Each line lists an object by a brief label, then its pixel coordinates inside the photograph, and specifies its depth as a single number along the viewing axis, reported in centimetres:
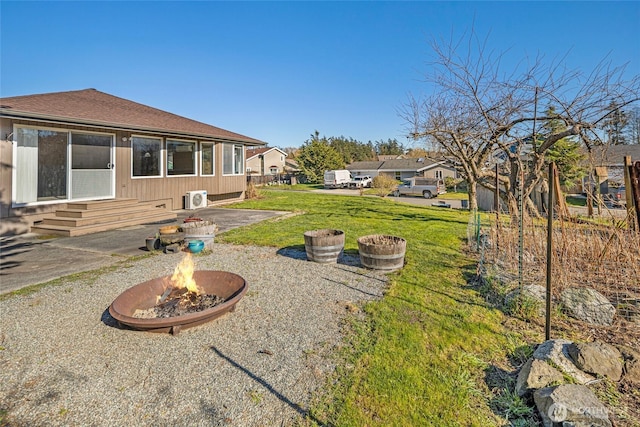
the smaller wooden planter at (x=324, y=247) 542
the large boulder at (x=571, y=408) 185
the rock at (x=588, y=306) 337
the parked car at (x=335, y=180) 3581
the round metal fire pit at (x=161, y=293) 294
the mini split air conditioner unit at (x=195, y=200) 1209
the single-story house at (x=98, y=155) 767
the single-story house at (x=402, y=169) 3772
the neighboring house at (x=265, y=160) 4462
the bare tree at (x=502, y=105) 639
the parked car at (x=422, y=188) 2655
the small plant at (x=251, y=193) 1664
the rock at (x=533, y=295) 361
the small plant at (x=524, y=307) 355
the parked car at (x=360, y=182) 3564
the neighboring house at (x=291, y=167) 4595
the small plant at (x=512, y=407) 209
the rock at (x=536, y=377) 226
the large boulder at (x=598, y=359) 238
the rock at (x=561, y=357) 236
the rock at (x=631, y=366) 235
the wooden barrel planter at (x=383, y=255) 500
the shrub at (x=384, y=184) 2980
